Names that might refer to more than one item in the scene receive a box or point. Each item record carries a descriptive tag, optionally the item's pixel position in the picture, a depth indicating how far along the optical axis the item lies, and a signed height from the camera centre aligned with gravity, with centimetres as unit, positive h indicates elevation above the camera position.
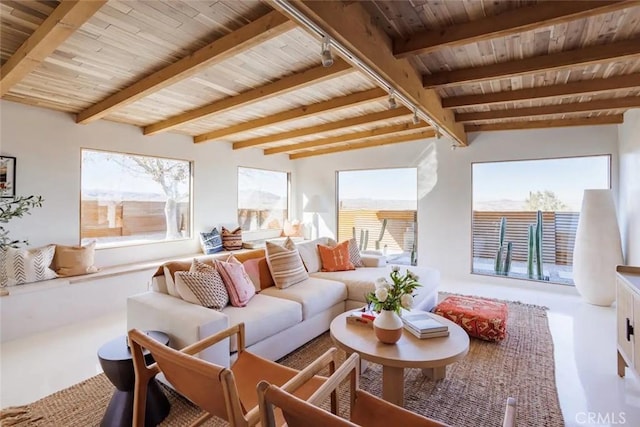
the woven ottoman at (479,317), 302 -101
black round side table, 186 -113
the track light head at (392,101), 300 +111
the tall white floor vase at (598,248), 404 -43
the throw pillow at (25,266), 329 -57
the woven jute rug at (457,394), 200 -129
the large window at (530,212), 476 +5
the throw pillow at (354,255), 429 -56
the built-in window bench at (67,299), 318 -97
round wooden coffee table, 187 -85
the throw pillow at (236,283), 272 -61
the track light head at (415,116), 348 +112
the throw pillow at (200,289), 251 -61
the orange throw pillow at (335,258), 406 -58
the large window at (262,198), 645 +34
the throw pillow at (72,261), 373 -57
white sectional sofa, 222 -81
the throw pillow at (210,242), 540 -50
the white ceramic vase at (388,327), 204 -74
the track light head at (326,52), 199 +103
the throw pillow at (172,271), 265 -50
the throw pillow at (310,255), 395 -52
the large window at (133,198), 430 +23
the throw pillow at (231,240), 570 -48
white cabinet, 209 -72
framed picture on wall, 344 +41
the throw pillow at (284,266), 333 -57
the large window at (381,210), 617 +9
